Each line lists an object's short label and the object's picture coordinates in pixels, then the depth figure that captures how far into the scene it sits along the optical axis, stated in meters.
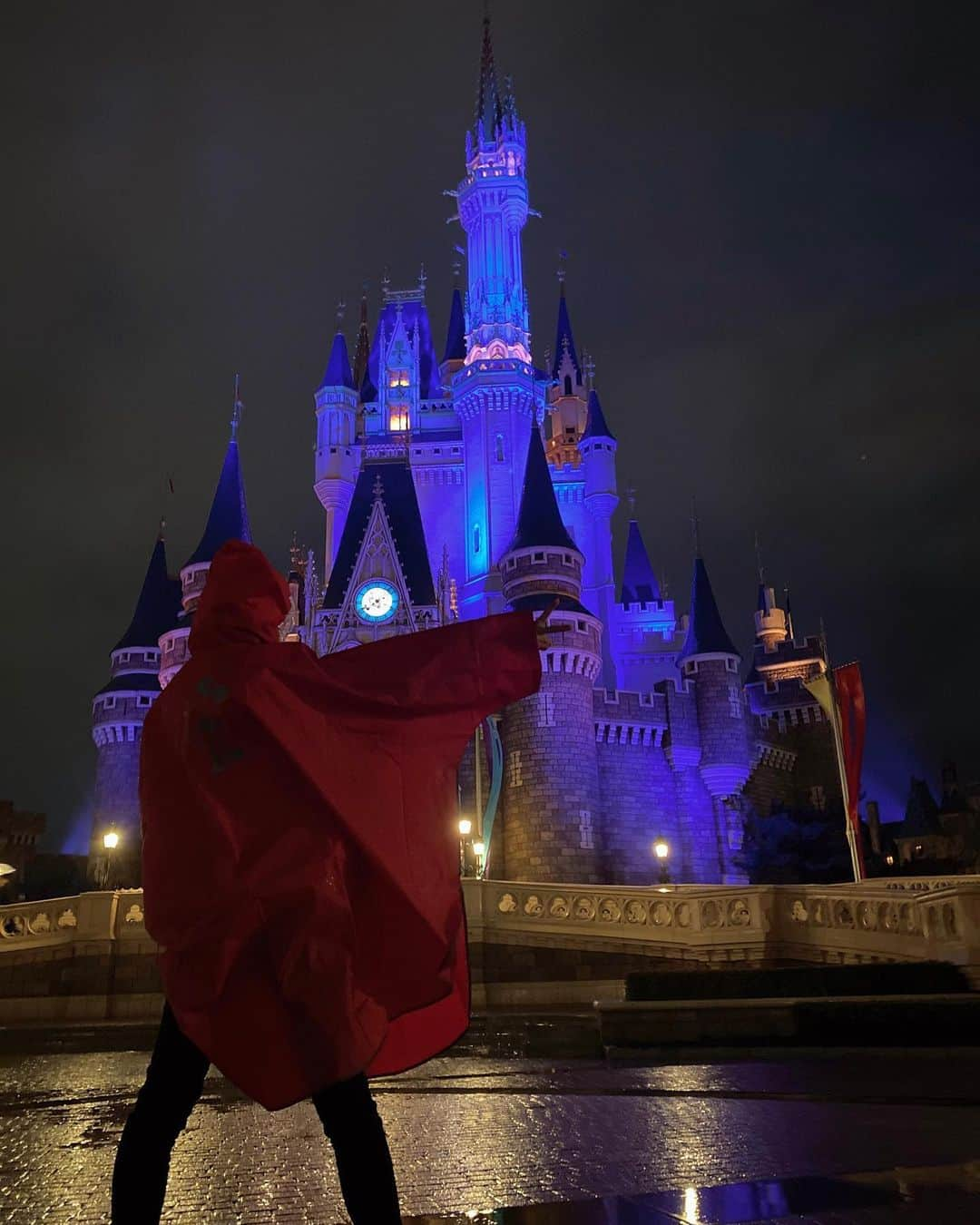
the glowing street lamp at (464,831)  27.54
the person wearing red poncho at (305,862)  2.41
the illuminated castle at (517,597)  30.47
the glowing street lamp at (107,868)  30.33
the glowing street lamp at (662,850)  21.92
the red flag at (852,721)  17.11
